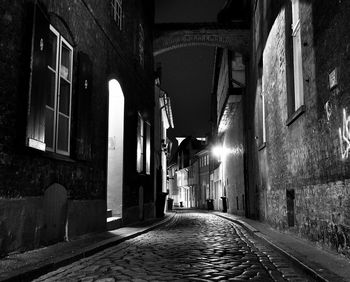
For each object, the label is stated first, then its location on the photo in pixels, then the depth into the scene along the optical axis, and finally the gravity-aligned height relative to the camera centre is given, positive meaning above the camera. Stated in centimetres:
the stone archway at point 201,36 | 1895 +750
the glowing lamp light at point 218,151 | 3201 +393
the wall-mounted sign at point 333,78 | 594 +172
